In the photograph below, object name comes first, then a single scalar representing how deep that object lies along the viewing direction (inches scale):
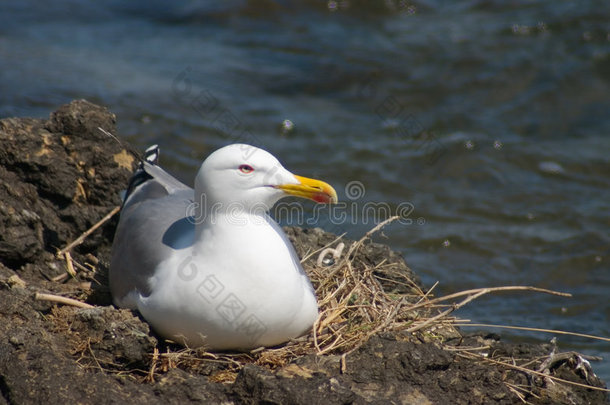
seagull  358.9
